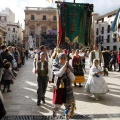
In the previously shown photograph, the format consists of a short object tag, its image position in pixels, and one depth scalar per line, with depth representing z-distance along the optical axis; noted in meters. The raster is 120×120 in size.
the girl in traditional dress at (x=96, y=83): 4.73
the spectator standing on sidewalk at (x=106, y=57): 9.72
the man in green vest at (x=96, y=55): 6.43
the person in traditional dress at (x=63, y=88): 3.15
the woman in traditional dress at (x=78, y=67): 6.10
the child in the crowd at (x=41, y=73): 4.21
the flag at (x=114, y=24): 7.28
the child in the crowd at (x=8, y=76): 5.34
